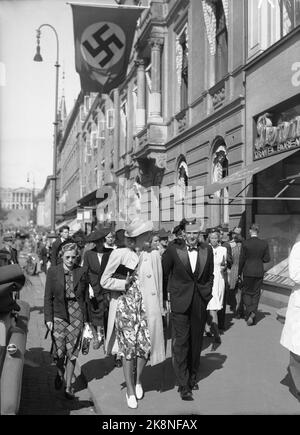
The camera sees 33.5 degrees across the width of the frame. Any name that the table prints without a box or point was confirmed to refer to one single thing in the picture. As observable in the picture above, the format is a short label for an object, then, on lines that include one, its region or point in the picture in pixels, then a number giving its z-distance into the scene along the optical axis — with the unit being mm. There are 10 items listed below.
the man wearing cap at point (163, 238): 11569
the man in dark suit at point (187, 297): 5461
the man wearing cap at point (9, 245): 7262
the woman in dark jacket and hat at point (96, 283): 7348
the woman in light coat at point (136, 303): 5168
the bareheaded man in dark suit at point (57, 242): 9715
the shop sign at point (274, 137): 10875
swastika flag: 9633
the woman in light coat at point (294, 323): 5137
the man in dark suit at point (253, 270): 9453
